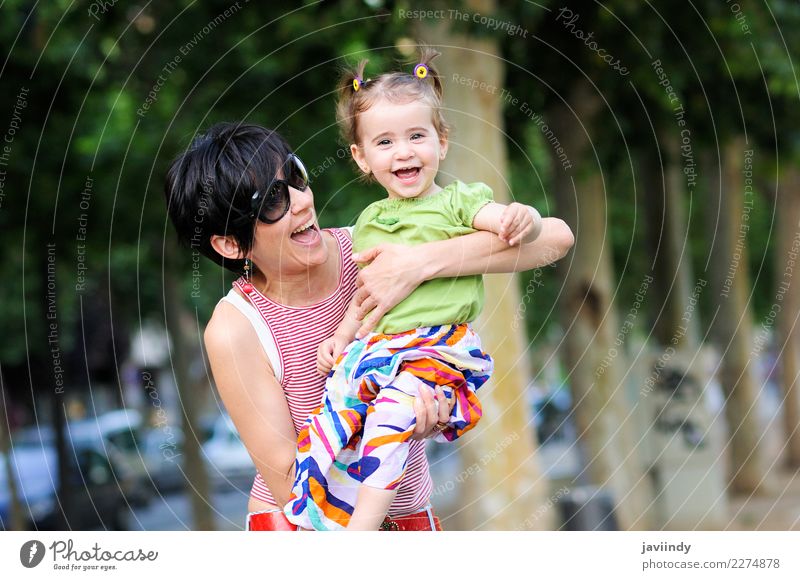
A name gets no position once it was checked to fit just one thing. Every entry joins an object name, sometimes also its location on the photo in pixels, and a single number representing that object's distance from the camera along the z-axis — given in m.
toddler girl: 3.31
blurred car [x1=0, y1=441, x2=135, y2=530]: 15.92
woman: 3.35
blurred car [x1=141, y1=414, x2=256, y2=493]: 24.47
